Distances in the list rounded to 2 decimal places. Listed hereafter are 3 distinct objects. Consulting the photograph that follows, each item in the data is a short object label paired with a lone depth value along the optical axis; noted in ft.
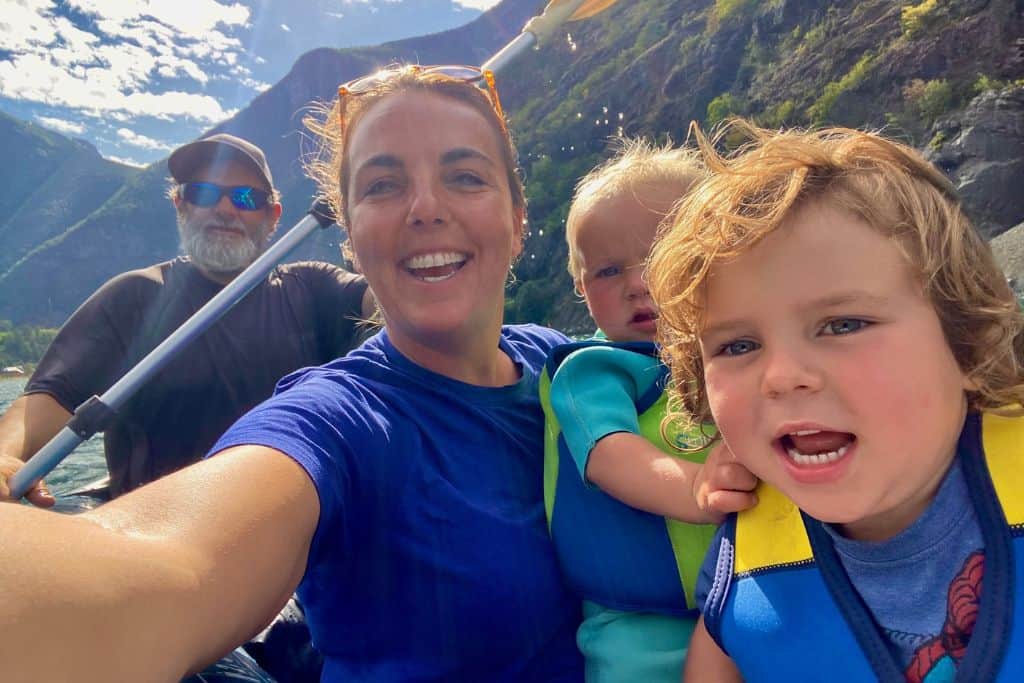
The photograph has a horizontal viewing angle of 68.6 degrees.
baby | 1.49
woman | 0.81
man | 3.14
